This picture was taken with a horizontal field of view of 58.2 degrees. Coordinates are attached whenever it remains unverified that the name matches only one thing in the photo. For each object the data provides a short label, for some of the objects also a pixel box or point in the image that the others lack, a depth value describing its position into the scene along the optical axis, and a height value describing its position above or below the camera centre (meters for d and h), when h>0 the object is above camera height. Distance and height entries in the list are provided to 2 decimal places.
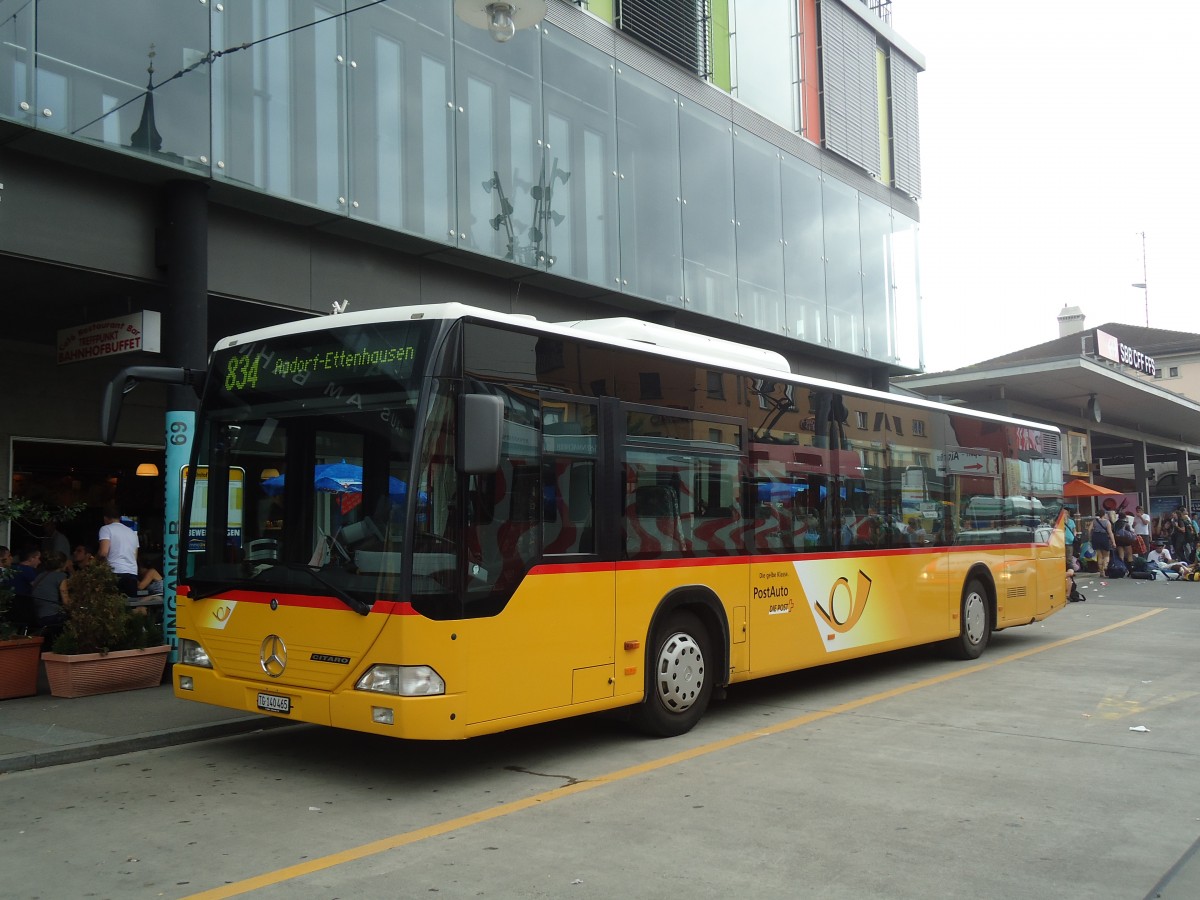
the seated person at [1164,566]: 28.52 -1.32
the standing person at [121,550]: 13.11 -0.25
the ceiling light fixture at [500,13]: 9.33 +4.47
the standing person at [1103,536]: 29.41 -0.52
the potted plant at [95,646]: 9.98 -1.11
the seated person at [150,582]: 14.54 -0.74
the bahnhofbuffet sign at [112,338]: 12.00 +2.24
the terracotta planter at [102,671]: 9.98 -1.35
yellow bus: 6.65 -0.01
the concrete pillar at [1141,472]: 43.09 +1.82
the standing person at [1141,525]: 32.69 -0.25
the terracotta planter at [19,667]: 9.89 -1.27
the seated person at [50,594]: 10.98 -0.66
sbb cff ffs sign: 38.82 +6.26
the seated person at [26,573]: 11.12 -0.45
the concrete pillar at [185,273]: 11.33 +2.69
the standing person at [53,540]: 15.44 -0.15
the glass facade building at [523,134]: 11.10 +5.24
